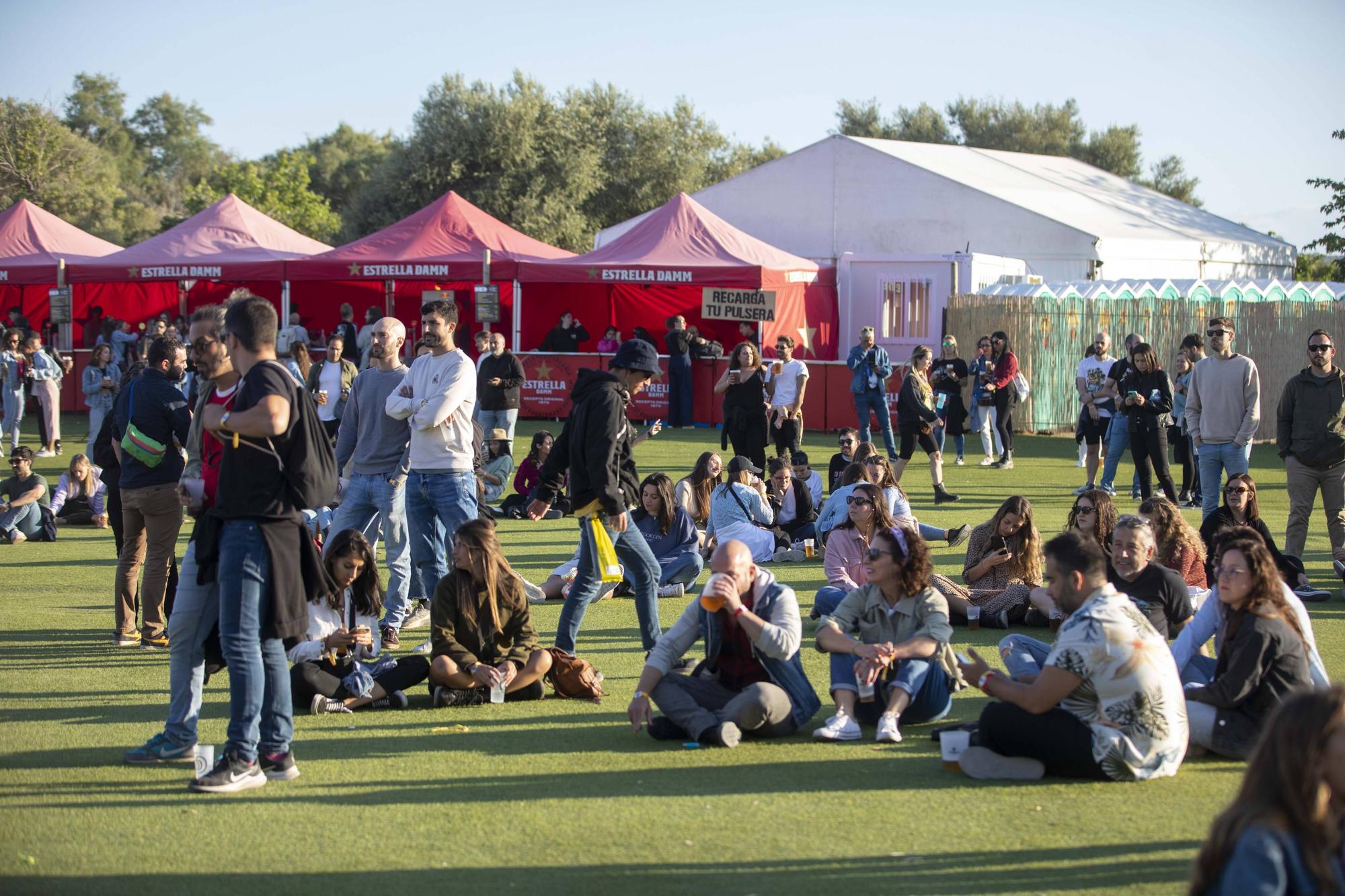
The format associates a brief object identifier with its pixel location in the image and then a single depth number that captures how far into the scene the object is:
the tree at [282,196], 61.34
